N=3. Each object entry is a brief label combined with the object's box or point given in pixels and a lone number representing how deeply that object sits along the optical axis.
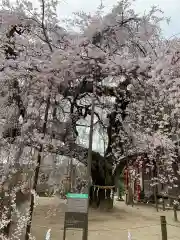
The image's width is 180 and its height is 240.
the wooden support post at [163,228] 3.82
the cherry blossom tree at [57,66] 3.83
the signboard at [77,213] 3.59
